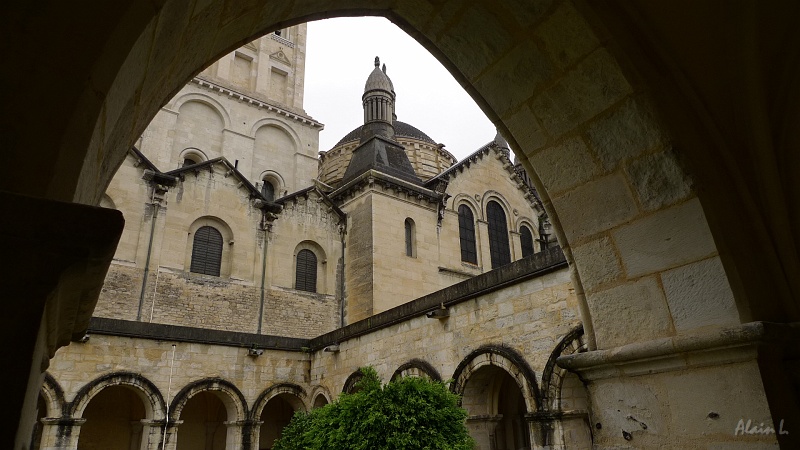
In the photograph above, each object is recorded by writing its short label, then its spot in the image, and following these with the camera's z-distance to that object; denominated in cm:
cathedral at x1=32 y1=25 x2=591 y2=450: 991
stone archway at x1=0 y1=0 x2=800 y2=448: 229
